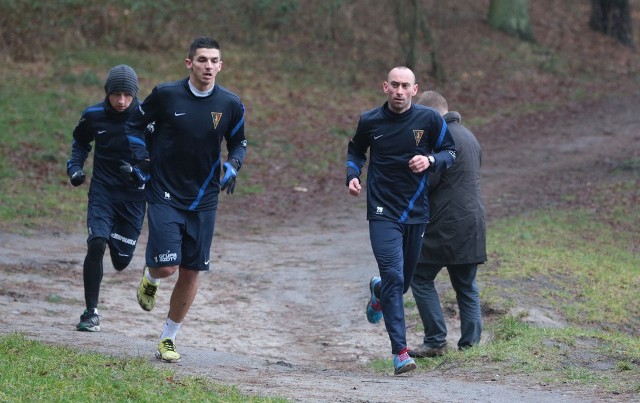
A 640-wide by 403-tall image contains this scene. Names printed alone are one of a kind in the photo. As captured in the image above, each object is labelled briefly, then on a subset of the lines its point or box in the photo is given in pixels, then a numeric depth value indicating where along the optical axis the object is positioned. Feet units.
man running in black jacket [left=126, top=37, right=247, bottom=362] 49.80
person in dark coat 57.98
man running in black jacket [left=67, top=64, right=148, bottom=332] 59.82
